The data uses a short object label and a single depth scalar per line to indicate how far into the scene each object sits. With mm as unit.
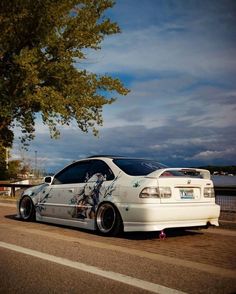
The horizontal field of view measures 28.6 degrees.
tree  24297
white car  7824
